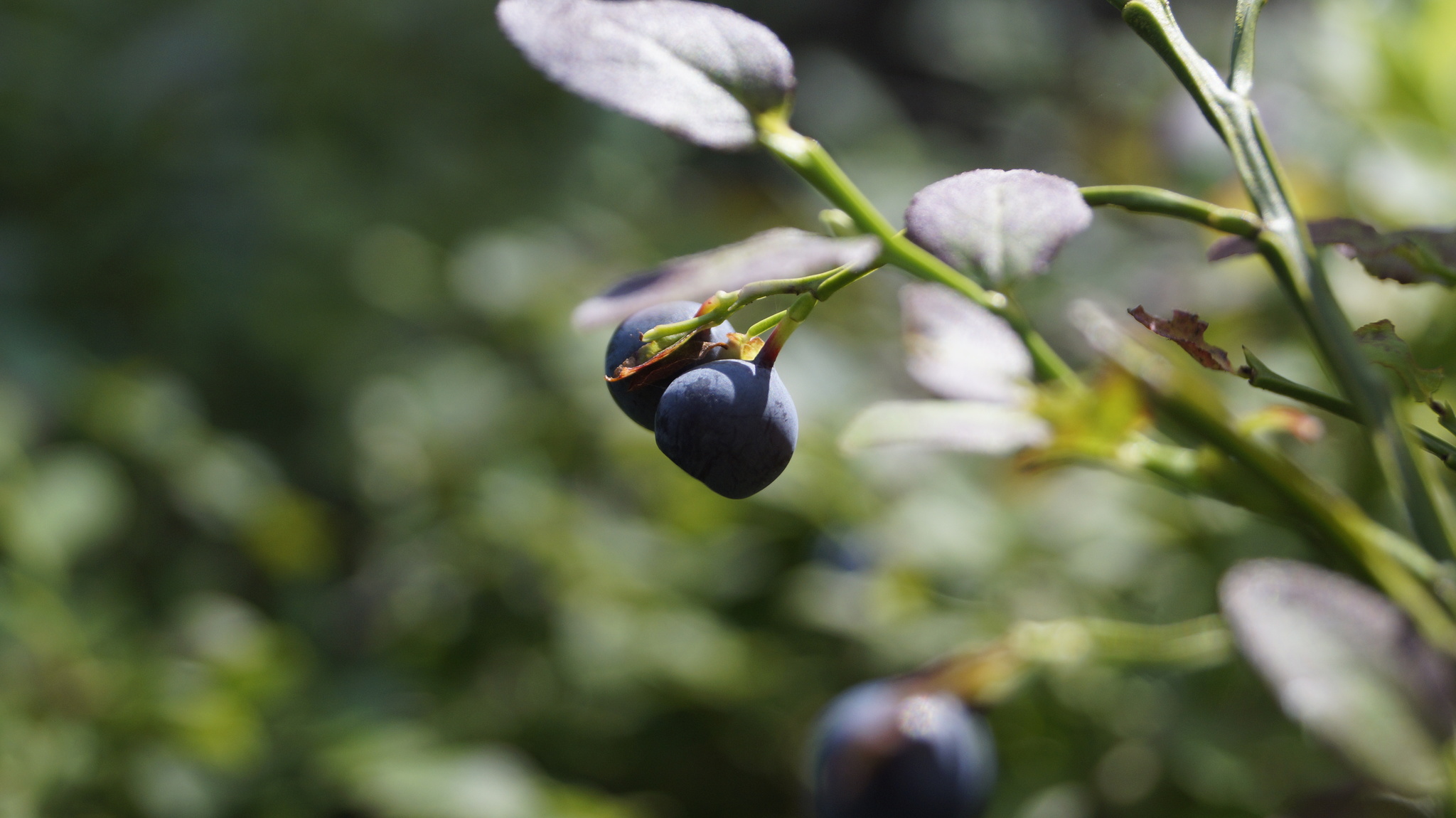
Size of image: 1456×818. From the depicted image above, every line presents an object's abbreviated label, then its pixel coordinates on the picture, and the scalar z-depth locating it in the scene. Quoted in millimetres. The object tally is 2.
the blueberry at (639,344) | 191
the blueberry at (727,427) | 184
